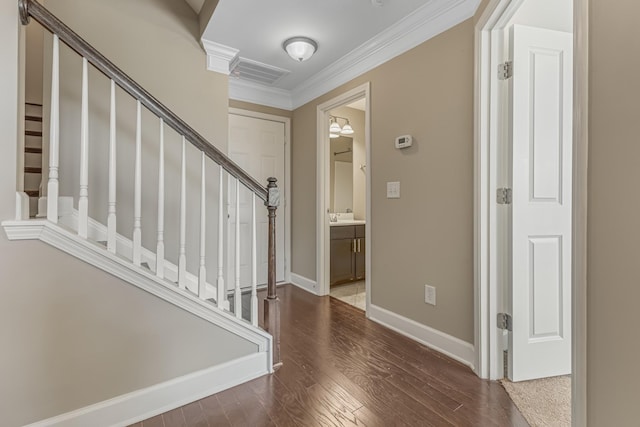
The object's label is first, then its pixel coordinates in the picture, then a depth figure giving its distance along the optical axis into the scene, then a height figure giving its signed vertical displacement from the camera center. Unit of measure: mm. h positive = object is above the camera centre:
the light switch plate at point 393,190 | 2531 +192
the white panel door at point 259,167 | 3576 +563
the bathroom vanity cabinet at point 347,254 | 3807 -544
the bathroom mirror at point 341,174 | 4629 +601
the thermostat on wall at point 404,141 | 2383 +577
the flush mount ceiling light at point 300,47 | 2570 +1429
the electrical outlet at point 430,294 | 2232 -617
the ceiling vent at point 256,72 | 3043 +1519
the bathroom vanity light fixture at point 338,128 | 4122 +1177
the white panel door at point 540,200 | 1755 +78
